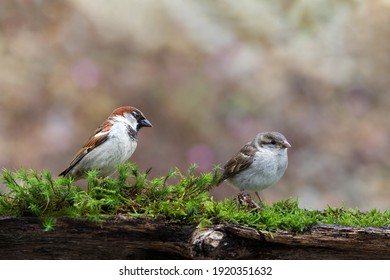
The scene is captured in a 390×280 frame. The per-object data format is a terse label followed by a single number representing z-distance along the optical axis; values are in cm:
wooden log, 727
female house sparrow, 931
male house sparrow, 901
